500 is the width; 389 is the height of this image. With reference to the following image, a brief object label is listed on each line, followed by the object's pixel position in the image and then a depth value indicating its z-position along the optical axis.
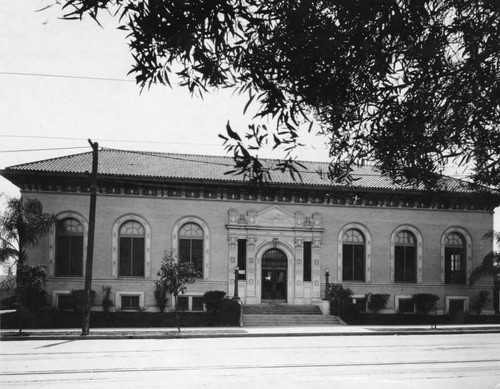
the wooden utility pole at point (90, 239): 19.89
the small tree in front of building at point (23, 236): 21.25
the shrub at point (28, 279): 21.14
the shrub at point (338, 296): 27.61
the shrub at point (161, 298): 27.02
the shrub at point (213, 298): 26.52
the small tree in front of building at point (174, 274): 22.72
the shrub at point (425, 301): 29.41
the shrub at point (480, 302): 30.94
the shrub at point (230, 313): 25.00
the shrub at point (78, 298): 25.75
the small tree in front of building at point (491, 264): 28.48
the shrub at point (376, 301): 29.00
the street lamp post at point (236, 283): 26.12
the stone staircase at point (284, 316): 25.69
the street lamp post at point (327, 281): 28.08
